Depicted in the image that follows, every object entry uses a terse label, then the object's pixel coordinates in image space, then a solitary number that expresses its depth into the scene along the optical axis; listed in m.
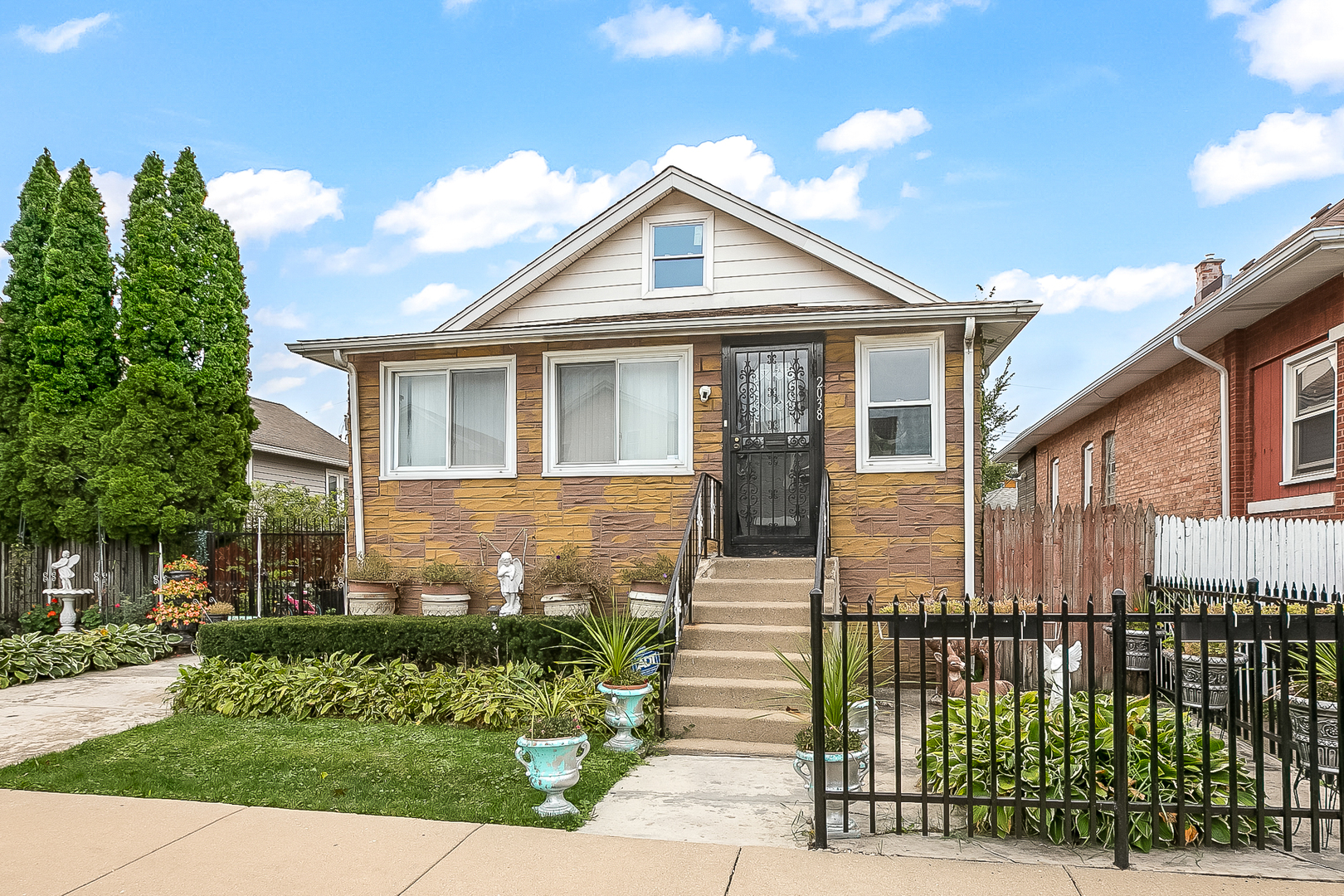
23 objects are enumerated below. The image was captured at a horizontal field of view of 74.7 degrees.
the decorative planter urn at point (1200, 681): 6.57
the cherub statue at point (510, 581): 9.53
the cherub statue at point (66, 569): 12.24
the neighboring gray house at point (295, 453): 20.19
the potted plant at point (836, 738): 4.71
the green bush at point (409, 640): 8.34
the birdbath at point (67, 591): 12.21
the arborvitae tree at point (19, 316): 12.99
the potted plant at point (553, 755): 5.09
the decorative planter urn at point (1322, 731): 4.58
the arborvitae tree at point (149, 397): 12.56
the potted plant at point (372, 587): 10.03
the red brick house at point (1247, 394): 8.05
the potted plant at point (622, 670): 6.54
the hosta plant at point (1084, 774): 4.36
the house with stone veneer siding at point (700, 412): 9.38
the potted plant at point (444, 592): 9.80
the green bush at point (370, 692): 7.30
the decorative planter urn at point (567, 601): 9.30
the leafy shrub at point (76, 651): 9.75
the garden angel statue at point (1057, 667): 5.66
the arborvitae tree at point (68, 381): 12.70
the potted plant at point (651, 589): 8.98
